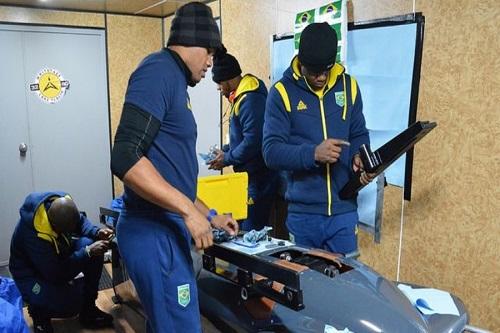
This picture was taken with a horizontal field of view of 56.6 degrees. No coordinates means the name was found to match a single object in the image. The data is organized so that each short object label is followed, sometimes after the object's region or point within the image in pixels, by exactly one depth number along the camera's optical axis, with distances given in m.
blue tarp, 1.70
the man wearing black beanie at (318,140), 1.96
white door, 4.29
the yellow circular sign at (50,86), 4.37
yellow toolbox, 2.36
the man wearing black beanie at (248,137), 2.75
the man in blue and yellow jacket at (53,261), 2.37
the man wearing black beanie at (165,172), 1.22
